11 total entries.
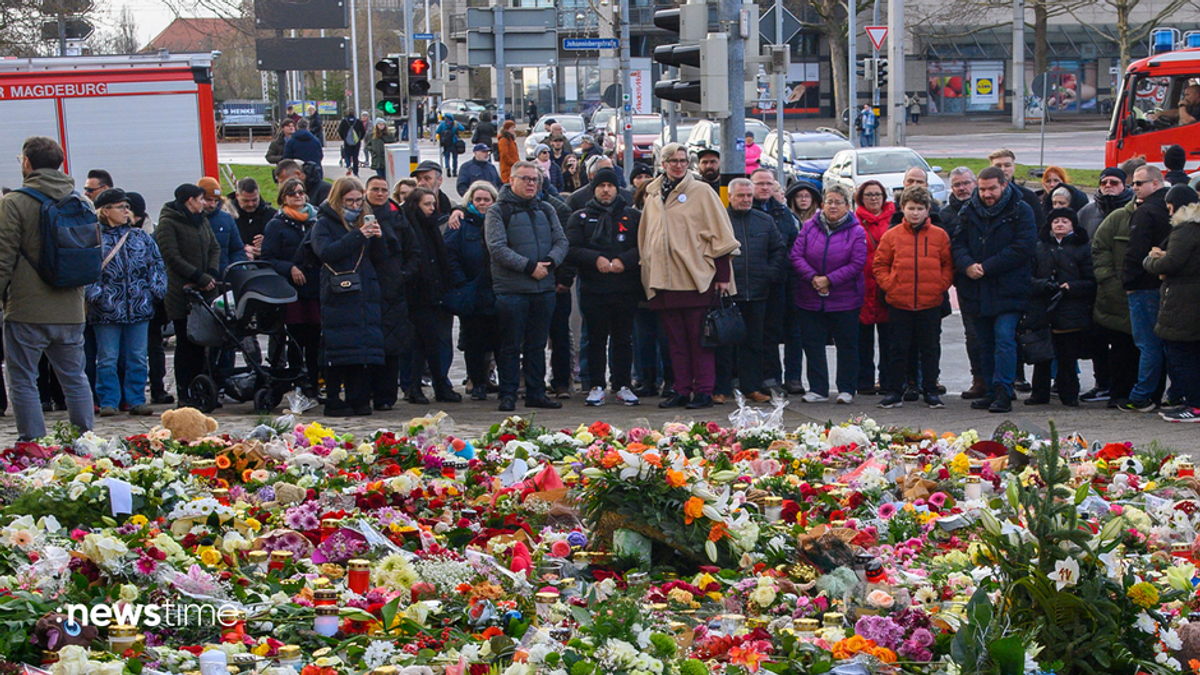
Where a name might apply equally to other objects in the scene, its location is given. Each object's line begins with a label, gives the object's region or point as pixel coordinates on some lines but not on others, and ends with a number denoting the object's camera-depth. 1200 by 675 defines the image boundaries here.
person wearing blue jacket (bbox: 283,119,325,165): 24.81
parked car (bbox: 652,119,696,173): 29.05
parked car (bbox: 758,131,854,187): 30.23
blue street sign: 31.17
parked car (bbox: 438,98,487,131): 58.91
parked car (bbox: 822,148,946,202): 27.47
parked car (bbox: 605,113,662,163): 35.59
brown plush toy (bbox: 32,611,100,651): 4.37
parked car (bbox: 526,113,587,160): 39.21
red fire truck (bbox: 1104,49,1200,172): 25.39
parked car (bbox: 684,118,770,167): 30.58
